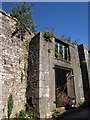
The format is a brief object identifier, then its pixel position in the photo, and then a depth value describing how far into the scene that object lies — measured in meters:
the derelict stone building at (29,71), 4.88
